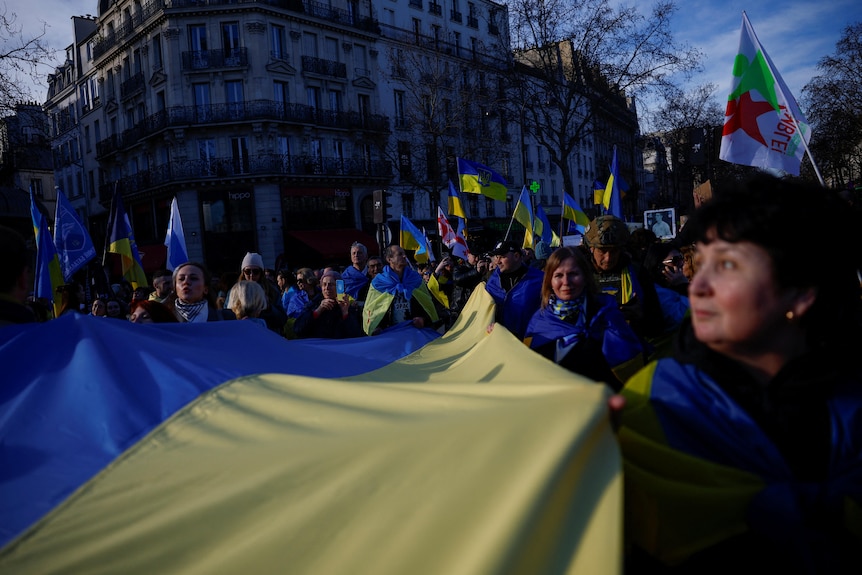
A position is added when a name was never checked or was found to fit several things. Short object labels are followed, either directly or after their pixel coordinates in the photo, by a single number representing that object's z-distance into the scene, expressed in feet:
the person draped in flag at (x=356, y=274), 28.30
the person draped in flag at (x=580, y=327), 12.50
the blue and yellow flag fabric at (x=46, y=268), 25.12
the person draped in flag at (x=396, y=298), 24.02
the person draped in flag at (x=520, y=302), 17.15
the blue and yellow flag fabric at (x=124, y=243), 30.42
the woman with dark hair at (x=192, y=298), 16.06
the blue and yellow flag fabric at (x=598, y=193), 62.44
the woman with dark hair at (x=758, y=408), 5.09
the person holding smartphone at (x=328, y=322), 22.31
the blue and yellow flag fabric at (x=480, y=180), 46.65
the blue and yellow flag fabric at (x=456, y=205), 50.62
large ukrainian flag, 4.82
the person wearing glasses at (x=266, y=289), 19.73
